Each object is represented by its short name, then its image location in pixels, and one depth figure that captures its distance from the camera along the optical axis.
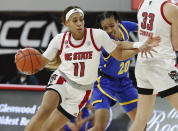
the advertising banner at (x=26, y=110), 13.40
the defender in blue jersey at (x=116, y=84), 10.99
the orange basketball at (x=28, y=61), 9.09
